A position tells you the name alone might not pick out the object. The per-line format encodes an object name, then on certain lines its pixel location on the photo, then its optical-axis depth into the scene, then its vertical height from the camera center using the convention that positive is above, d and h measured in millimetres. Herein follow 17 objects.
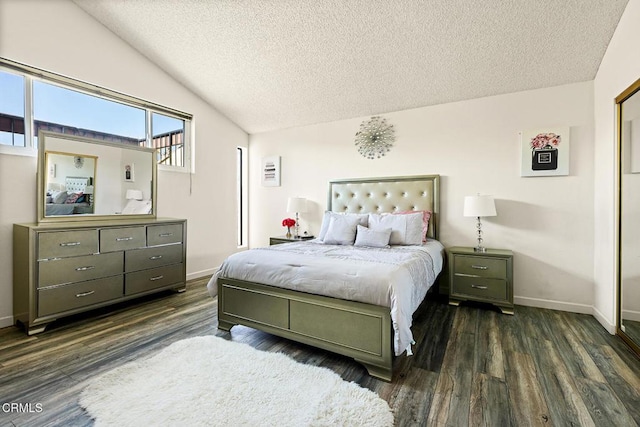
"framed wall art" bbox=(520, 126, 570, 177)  3105 +712
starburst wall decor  4084 +1124
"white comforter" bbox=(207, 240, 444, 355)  1867 -460
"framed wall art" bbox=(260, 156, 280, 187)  5035 +768
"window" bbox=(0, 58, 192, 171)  2742 +1152
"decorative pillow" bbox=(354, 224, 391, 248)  3182 -266
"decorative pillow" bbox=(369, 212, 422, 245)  3277 -149
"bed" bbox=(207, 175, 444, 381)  1876 -620
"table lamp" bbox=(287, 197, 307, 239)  4488 +137
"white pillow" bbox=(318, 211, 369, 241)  3650 -66
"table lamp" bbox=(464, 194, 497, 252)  3117 +95
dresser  2514 -537
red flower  4547 -146
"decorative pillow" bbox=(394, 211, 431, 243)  3457 -79
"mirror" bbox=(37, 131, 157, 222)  2891 +381
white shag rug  1489 -1076
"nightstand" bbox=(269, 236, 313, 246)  4351 -396
